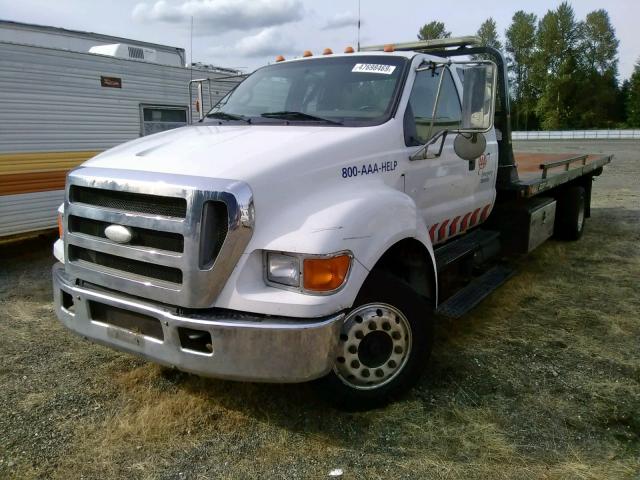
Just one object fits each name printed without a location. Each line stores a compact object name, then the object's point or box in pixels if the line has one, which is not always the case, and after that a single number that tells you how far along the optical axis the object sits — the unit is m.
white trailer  7.06
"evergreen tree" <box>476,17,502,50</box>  74.56
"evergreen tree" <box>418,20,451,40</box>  61.31
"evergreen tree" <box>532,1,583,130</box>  66.81
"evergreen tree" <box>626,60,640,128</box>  62.78
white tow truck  2.77
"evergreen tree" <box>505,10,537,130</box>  72.12
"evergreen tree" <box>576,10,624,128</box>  66.75
